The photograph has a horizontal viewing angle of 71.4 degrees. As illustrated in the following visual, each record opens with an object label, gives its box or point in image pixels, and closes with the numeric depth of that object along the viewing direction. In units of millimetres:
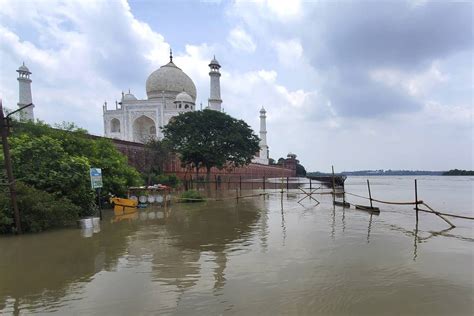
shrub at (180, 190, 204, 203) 21639
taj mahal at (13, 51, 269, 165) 53281
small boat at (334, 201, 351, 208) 19766
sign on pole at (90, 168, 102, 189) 13221
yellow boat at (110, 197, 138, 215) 16516
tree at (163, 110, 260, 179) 36312
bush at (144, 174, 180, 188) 30594
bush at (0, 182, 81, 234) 10406
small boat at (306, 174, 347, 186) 36616
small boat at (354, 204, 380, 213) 17281
